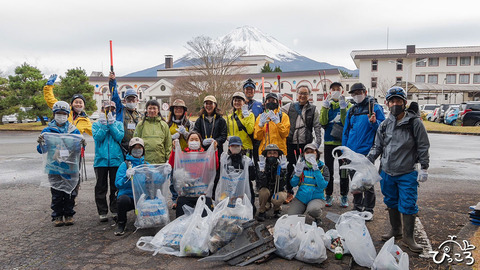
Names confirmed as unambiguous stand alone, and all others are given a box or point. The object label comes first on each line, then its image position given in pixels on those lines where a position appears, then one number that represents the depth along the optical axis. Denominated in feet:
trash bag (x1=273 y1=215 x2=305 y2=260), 11.92
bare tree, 126.00
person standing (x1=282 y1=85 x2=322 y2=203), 18.44
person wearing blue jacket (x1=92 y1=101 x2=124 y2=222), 15.85
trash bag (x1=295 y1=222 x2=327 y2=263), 11.58
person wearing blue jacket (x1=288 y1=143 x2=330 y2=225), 15.48
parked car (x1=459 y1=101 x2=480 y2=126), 74.13
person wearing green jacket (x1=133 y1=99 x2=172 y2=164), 16.31
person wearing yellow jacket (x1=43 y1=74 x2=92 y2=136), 17.26
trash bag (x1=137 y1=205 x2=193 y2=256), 12.78
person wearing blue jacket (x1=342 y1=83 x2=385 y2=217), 15.66
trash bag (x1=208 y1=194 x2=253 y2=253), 12.66
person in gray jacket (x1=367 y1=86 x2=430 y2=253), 12.59
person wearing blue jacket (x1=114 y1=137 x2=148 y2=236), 14.71
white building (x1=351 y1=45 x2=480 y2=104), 164.45
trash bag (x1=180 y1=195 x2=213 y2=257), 12.27
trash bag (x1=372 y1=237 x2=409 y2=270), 10.30
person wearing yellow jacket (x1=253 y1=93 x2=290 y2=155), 17.37
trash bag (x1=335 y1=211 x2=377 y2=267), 11.34
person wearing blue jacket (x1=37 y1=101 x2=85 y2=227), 15.48
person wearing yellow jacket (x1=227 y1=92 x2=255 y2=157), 18.10
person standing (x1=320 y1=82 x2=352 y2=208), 17.76
